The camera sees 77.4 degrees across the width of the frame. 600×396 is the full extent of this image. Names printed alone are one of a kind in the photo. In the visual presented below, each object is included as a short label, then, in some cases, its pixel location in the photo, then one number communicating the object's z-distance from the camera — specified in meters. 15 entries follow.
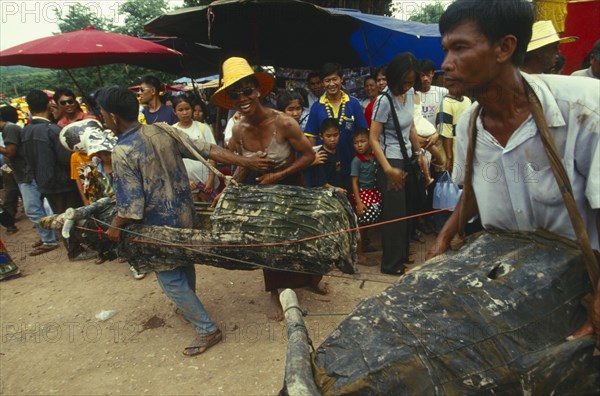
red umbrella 4.36
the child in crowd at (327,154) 4.01
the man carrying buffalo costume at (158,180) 2.70
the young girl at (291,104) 4.59
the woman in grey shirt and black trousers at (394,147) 3.53
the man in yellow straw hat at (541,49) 2.65
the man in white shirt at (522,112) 1.18
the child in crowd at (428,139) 4.43
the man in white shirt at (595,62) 3.25
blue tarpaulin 5.59
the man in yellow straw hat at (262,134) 3.02
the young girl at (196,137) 4.64
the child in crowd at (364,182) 4.14
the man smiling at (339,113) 4.25
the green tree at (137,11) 20.88
